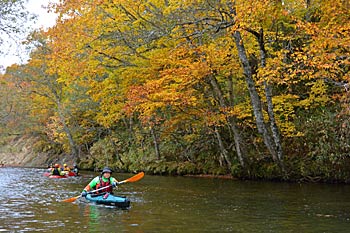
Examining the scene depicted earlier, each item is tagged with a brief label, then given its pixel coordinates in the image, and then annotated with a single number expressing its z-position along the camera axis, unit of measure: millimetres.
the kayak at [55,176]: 25703
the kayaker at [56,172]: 26141
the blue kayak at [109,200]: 12719
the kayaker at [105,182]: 14109
